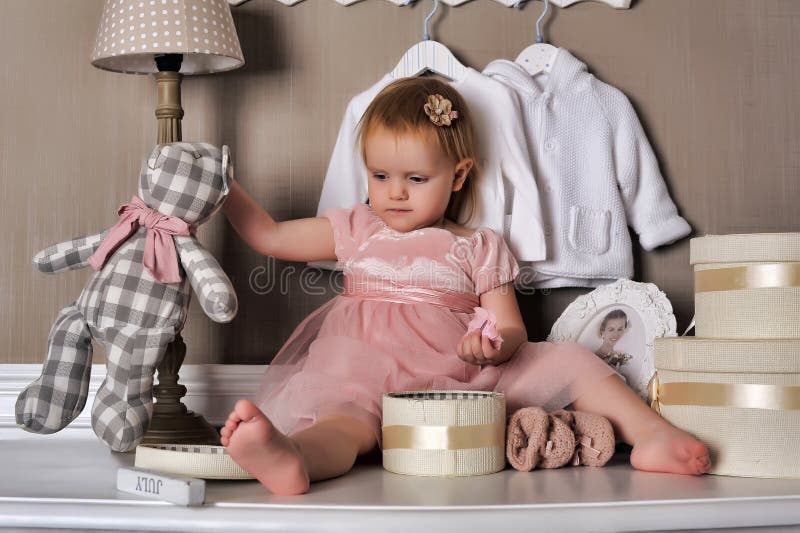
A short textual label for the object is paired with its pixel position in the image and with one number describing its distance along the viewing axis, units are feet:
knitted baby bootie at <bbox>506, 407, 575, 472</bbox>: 3.89
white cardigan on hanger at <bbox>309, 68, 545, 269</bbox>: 5.17
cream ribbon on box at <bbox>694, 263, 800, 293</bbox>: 3.85
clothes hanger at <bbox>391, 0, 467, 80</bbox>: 5.40
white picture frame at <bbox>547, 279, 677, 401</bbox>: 4.98
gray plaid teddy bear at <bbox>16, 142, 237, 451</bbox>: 4.27
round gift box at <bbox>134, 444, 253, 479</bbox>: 3.50
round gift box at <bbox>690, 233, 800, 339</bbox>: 3.84
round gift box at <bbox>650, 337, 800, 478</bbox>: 3.71
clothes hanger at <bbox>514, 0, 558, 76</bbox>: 5.46
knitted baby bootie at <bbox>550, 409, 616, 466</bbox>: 4.02
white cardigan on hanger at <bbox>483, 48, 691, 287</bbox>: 5.26
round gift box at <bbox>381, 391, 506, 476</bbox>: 3.66
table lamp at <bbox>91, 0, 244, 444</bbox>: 4.75
